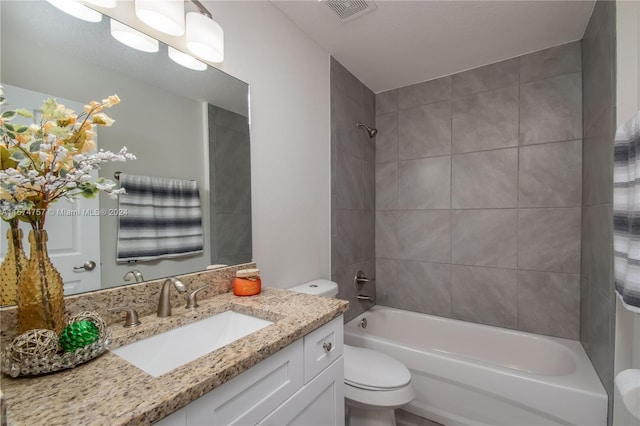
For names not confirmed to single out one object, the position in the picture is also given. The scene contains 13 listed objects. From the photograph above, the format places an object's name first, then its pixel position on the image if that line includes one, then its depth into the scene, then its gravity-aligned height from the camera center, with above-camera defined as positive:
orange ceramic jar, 1.25 -0.32
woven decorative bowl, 0.61 -0.32
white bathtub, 1.41 -0.99
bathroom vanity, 0.53 -0.37
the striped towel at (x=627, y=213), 0.86 -0.01
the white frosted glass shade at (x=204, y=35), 1.13 +0.74
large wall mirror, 0.81 +0.36
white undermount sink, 0.86 -0.45
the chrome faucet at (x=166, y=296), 0.99 -0.30
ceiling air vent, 1.55 +1.17
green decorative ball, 0.66 -0.30
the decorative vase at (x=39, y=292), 0.69 -0.20
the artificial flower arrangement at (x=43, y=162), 0.65 +0.13
